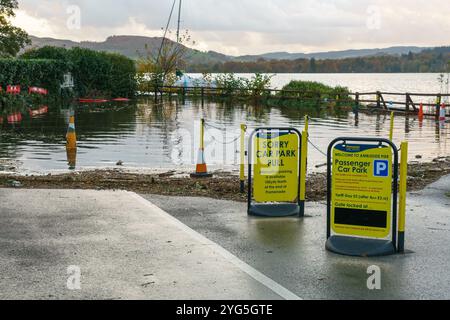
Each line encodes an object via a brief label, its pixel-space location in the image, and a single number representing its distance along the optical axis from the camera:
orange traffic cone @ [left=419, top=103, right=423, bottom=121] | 34.34
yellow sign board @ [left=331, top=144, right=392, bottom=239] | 8.09
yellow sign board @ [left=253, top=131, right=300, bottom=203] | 10.13
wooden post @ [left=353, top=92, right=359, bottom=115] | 35.81
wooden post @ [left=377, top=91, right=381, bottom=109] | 39.30
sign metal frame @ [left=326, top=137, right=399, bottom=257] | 8.05
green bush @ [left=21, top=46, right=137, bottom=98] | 48.97
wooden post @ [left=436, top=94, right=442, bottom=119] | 33.71
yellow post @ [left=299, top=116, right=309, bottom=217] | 10.10
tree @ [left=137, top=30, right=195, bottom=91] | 57.41
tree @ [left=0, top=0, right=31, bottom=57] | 59.81
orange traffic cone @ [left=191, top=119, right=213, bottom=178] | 14.36
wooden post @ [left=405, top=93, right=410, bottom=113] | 36.31
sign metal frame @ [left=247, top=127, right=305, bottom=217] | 10.16
